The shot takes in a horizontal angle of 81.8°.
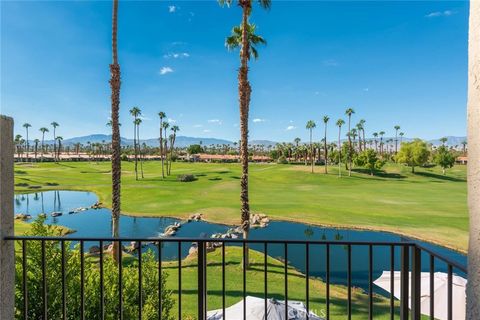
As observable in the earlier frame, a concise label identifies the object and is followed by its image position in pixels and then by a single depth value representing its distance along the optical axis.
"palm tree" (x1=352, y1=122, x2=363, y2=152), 81.69
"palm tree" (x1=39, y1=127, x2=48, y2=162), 101.21
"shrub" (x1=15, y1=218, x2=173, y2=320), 5.43
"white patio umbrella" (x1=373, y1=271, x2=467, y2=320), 7.26
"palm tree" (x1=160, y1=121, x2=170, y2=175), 52.81
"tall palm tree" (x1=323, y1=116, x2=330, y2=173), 57.63
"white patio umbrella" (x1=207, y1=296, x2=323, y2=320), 7.01
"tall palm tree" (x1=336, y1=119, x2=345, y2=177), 62.34
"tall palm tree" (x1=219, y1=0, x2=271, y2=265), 13.46
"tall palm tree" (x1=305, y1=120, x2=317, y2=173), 63.31
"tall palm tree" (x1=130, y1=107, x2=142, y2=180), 40.10
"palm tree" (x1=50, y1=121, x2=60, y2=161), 102.75
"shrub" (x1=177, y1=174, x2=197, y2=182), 50.75
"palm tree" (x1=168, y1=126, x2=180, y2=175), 59.88
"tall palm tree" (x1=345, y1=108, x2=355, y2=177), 59.69
